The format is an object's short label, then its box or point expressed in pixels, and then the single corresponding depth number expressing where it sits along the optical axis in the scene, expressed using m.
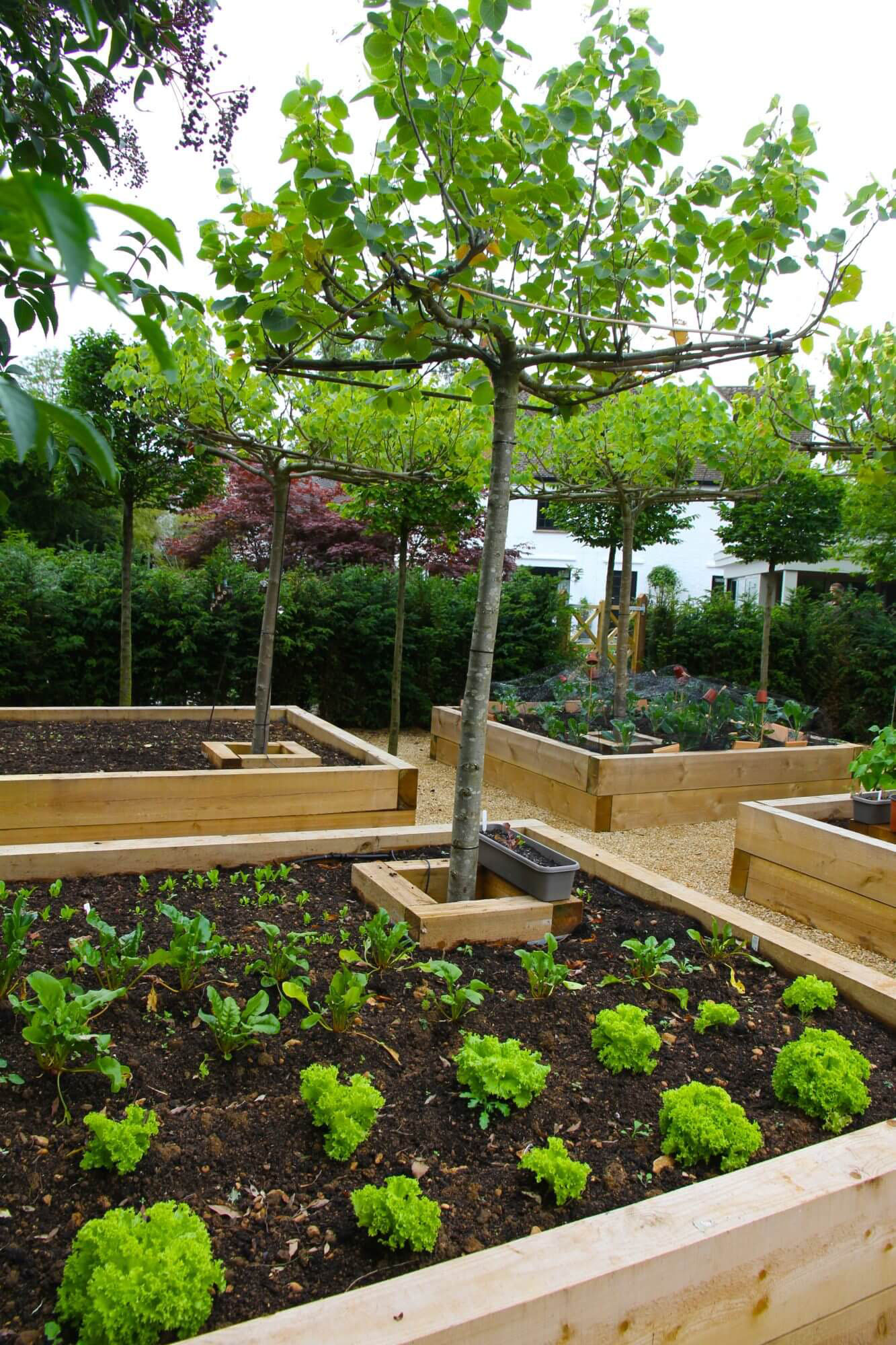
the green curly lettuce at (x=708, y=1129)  1.59
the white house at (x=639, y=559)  21.69
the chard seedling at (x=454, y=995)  2.01
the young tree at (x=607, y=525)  8.98
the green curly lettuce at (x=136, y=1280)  1.12
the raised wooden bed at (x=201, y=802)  3.96
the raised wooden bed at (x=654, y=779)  5.46
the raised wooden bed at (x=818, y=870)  3.62
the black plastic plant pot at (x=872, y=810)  4.36
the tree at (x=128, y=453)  6.05
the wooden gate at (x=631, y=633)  11.02
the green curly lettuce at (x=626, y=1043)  1.88
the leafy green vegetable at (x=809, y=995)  2.18
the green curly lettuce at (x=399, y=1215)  1.32
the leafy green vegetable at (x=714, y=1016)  2.07
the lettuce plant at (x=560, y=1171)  1.46
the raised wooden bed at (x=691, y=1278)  1.14
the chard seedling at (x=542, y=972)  2.18
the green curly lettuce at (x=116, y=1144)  1.44
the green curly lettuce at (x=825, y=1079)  1.75
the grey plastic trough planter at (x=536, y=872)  2.64
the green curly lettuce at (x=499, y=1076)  1.72
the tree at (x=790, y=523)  8.03
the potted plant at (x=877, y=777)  4.06
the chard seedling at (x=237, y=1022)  1.78
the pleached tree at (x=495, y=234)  1.98
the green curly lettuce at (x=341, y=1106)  1.56
